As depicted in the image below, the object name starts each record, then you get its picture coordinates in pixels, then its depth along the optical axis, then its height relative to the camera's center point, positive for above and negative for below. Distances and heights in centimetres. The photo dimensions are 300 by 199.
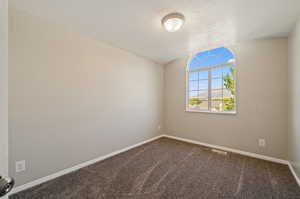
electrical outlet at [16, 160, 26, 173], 146 -85
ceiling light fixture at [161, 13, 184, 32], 165 +113
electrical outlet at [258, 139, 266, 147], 229 -87
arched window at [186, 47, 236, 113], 278 +44
